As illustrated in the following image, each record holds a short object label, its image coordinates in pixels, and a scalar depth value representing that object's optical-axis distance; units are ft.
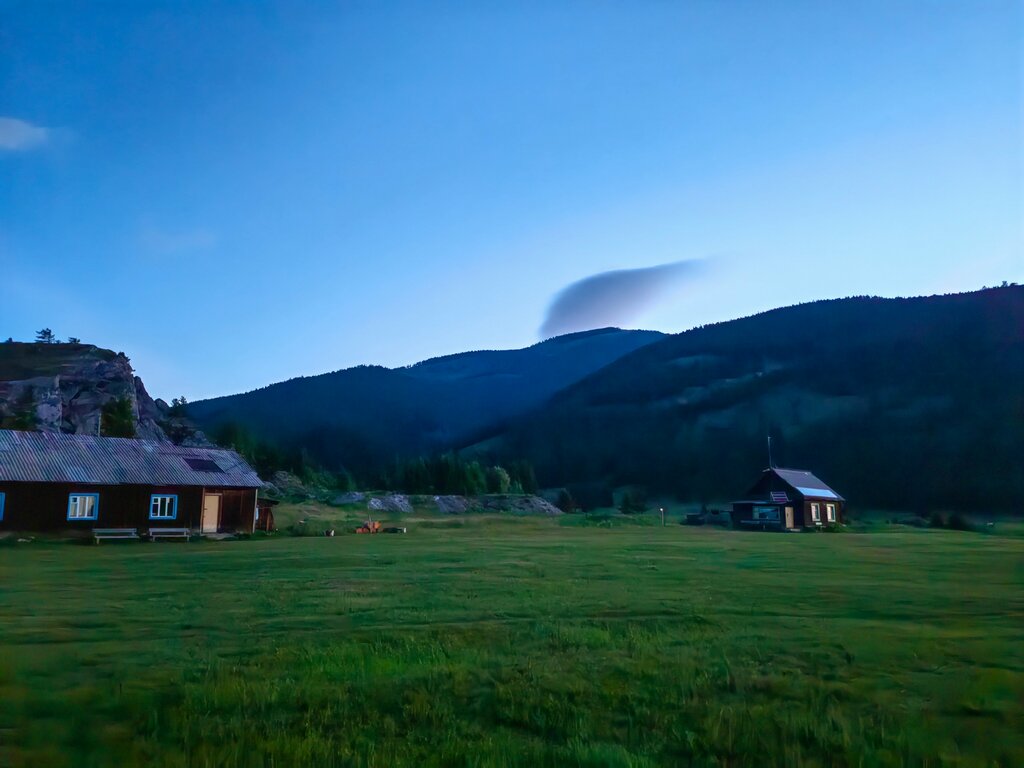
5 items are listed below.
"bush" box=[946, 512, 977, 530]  209.67
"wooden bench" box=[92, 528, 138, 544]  133.49
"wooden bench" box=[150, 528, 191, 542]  138.62
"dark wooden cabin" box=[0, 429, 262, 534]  130.31
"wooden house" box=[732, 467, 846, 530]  216.33
